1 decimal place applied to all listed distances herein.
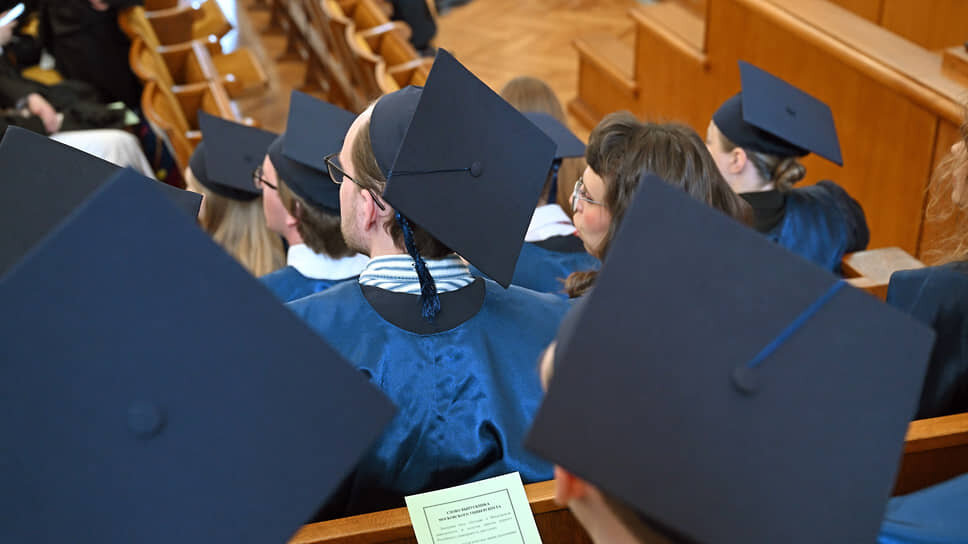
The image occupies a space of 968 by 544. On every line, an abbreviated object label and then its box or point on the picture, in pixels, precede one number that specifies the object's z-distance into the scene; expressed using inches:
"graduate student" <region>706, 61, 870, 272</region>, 103.3
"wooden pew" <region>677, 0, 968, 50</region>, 134.6
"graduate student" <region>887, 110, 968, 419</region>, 69.7
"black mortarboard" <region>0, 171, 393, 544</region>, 37.9
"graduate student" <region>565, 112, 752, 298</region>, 70.1
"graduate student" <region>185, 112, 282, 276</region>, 109.3
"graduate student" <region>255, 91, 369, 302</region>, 90.6
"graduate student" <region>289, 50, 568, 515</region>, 62.6
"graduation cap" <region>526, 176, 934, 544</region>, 37.9
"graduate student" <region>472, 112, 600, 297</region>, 103.8
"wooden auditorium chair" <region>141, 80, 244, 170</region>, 143.0
